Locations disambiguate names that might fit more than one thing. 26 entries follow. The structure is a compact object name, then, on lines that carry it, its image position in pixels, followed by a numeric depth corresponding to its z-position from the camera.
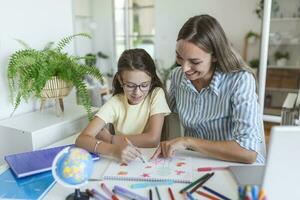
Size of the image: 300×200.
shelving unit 3.63
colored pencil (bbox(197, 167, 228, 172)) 0.99
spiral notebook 0.94
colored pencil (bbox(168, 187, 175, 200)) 0.82
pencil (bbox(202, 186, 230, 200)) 0.82
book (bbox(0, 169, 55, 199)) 0.86
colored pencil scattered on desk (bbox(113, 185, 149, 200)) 0.82
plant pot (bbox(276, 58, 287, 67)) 3.75
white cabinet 1.45
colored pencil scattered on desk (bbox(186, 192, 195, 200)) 0.81
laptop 0.64
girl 1.23
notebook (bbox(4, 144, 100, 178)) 0.98
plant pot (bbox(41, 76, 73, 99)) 1.54
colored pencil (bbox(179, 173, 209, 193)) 0.86
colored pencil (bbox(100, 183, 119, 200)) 0.82
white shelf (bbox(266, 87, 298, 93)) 3.74
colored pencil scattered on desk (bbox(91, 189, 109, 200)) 0.82
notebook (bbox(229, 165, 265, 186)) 0.90
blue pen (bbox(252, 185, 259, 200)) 0.60
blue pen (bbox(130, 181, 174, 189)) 0.89
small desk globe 0.73
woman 1.06
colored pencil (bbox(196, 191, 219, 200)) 0.82
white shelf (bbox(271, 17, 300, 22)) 3.60
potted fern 1.47
